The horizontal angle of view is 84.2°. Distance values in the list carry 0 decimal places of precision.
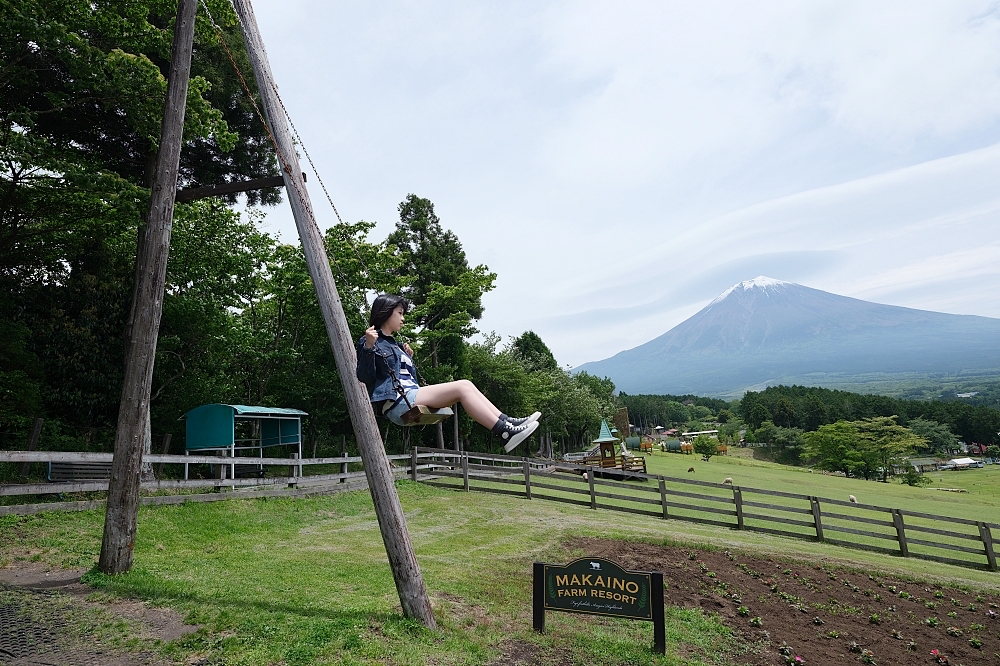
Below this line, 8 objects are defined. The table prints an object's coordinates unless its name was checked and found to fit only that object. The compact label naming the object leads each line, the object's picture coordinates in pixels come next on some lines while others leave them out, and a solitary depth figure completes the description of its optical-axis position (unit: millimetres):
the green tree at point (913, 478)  44375
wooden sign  5840
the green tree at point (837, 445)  49156
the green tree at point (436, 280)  20797
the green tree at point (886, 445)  46938
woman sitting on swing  3805
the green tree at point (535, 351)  44144
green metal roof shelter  14008
